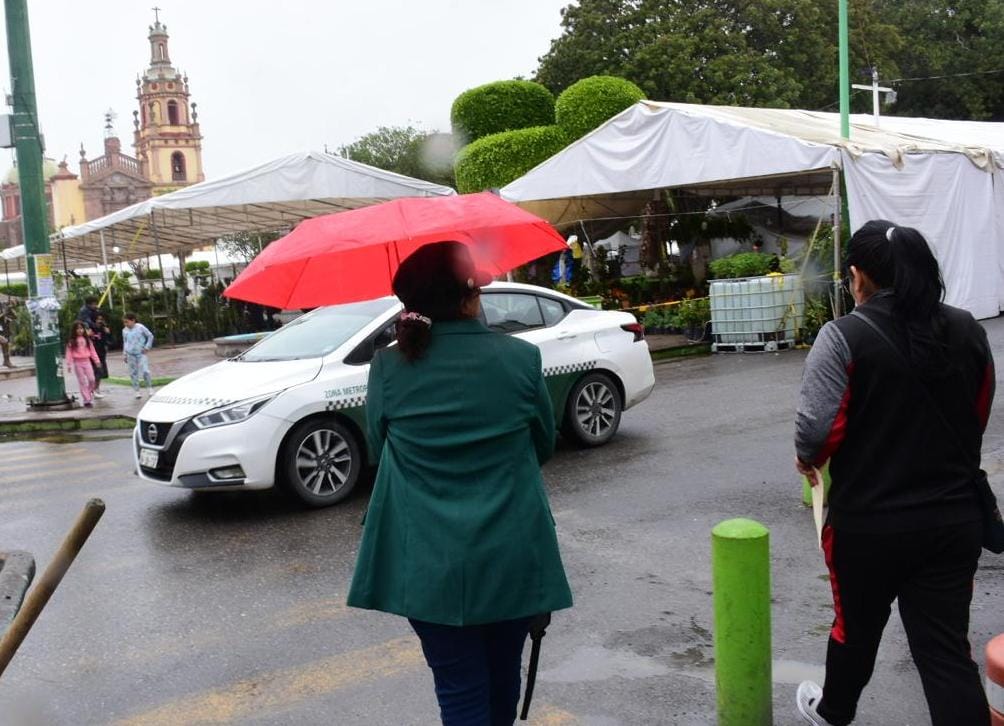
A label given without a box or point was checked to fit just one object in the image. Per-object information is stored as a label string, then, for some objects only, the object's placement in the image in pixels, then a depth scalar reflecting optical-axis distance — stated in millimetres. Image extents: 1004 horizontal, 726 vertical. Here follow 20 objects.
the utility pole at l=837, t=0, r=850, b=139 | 17500
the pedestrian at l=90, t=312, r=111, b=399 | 18219
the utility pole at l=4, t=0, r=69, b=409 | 13961
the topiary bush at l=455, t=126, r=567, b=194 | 22953
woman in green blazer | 2791
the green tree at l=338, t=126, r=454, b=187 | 45466
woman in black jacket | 2967
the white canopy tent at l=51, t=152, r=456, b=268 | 19531
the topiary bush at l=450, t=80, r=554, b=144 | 24859
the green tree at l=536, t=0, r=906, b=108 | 35625
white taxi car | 7406
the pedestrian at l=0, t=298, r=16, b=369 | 29858
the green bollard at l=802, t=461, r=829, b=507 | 6977
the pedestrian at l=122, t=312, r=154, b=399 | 15227
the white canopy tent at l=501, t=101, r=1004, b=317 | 16000
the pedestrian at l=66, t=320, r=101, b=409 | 14680
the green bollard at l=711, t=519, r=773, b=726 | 3643
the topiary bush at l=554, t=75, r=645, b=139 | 22562
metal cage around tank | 16219
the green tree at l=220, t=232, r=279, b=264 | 47062
